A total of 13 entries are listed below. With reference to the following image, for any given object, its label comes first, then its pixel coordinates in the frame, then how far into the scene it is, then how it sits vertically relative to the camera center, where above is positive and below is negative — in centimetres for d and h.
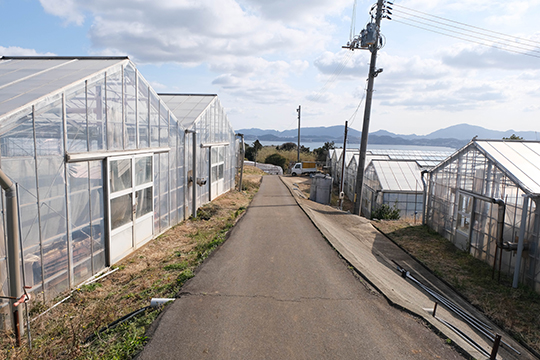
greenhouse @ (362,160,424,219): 2211 -295
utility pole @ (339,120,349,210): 2329 -259
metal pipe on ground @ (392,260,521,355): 727 -407
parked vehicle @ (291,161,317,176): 5134 -433
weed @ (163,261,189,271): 951 -362
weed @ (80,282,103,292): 822 -372
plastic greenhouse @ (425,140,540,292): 1014 -214
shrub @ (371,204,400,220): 2094 -438
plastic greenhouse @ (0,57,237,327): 665 -79
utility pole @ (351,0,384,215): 1914 +283
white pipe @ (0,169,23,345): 565 -191
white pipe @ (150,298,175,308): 694 -337
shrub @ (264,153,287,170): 6581 -418
